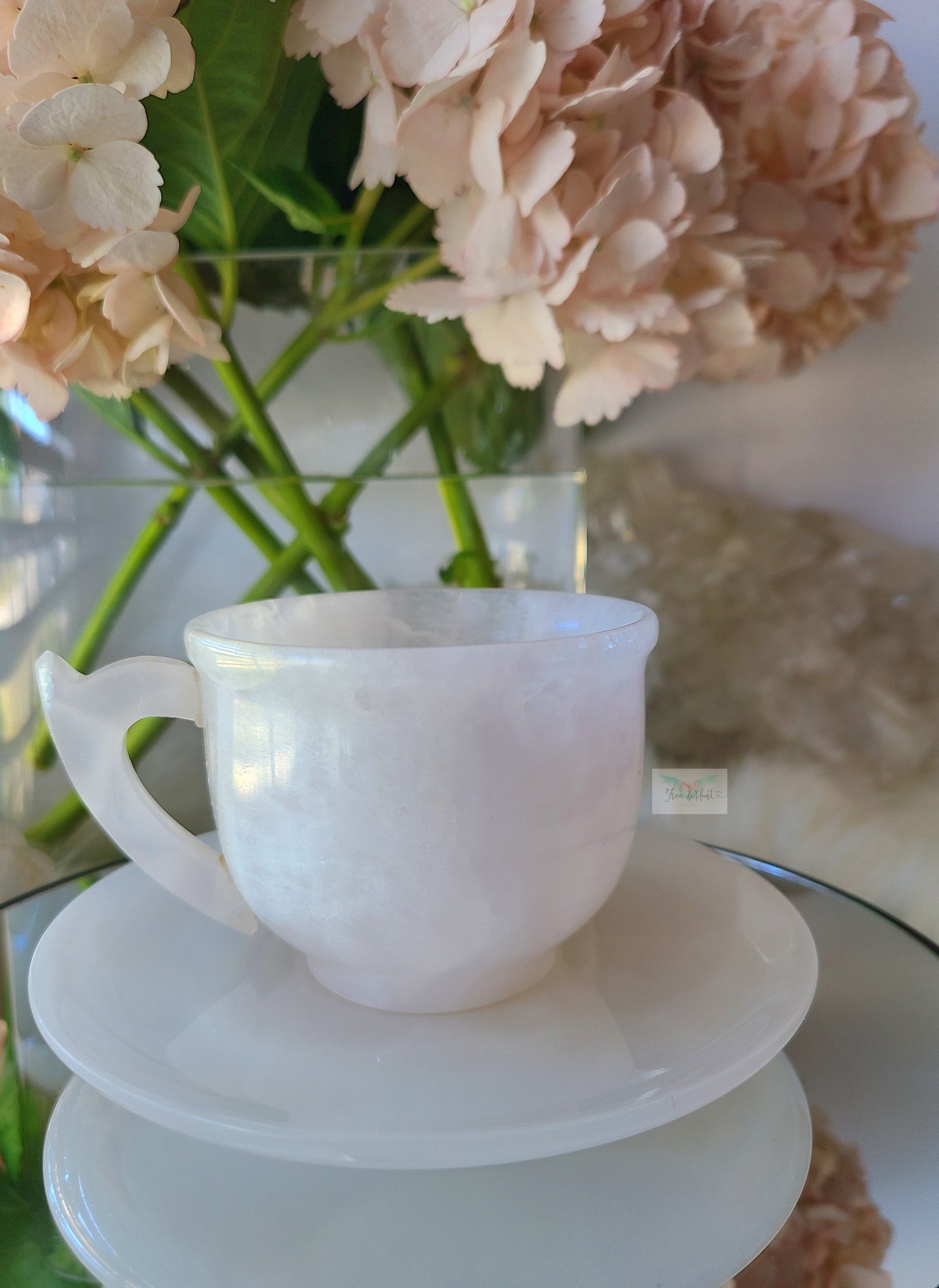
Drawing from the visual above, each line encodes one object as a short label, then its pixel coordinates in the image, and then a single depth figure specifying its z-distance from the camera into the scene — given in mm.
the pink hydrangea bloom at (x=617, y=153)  310
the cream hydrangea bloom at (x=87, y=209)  283
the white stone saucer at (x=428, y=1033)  214
